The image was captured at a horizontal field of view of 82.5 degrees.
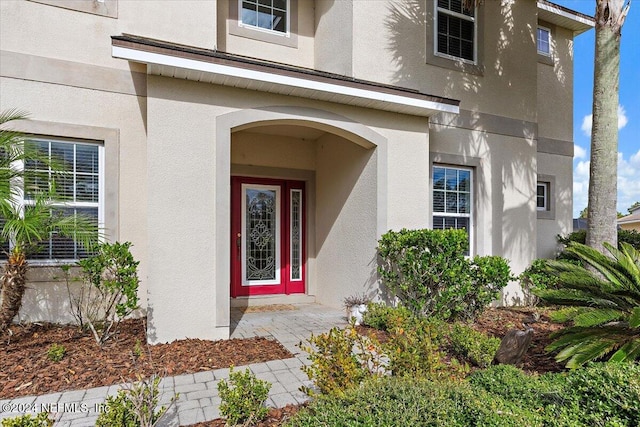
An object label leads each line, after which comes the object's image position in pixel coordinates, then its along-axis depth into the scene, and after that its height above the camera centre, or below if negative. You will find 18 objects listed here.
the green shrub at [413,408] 2.35 -1.31
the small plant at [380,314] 5.89 -1.63
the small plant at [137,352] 4.41 -1.74
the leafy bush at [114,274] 4.93 -0.80
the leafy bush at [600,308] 3.71 -1.03
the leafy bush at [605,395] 2.54 -1.32
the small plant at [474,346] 4.46 -1.63
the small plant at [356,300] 6.57 -1.55
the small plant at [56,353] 4.42 -1.67
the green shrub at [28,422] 2.23 -1.29
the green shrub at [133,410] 2.50 -1.38
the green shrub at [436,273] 6.27 -1.01
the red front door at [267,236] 8.07 -0.46
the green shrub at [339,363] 3.12 -1.29
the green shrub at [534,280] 8.27 -1.47
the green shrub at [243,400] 2.89 -1.49
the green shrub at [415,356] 3.44 -1.35
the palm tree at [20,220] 4.54 -0.05
